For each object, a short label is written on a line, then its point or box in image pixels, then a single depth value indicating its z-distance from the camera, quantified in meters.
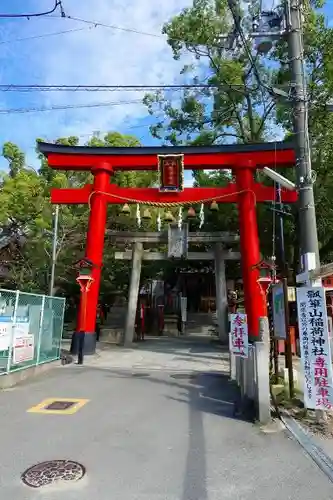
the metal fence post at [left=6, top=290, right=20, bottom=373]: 9.62
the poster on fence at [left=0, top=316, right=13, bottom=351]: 9.34
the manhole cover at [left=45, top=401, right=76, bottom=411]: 7.41
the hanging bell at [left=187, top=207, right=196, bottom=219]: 17.41
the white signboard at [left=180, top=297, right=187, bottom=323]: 25.89
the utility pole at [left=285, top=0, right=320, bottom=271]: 7.68
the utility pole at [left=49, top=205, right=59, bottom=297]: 18.21
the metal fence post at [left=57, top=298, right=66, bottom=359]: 13.27
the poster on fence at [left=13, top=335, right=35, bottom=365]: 9.95
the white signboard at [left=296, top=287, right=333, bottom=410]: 6.38
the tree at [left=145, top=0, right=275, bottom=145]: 20.80
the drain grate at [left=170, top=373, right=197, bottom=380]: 10.91
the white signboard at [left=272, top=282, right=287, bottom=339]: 8.08
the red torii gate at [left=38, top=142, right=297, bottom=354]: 15.68
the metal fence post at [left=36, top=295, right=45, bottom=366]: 11.41
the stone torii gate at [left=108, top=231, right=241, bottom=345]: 19.36
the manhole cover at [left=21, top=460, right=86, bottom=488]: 4.25
